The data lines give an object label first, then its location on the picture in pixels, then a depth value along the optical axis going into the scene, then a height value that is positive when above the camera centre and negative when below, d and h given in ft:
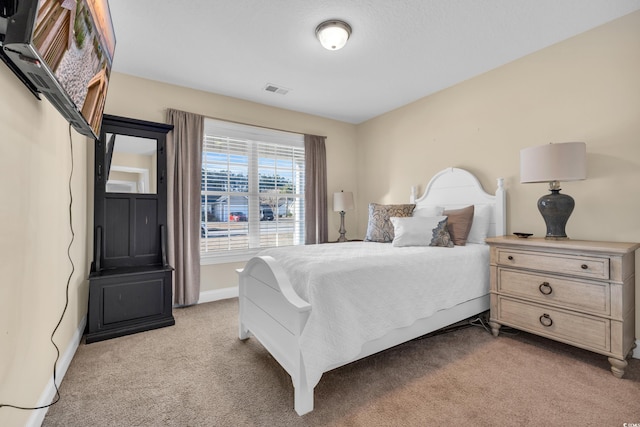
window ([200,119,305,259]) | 11.61 +1.10
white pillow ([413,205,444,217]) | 10.36 +0.08
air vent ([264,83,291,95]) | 10.88 +4.86
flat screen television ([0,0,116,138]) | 2.73 +1.95
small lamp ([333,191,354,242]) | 13.57 +0.55
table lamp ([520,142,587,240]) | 6.83 +0.99
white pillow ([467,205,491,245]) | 9.53 -0.41
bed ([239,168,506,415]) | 5.10 -1.86
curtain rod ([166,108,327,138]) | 11.43 +3.84
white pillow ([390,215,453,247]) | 8.79 -0.59
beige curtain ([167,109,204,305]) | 10.42 +0.39
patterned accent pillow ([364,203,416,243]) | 10.44 -0.25
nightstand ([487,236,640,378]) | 6.02 -1.88
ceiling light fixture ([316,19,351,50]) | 7.22 +4.64
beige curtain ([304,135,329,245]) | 13.71 +1.12
